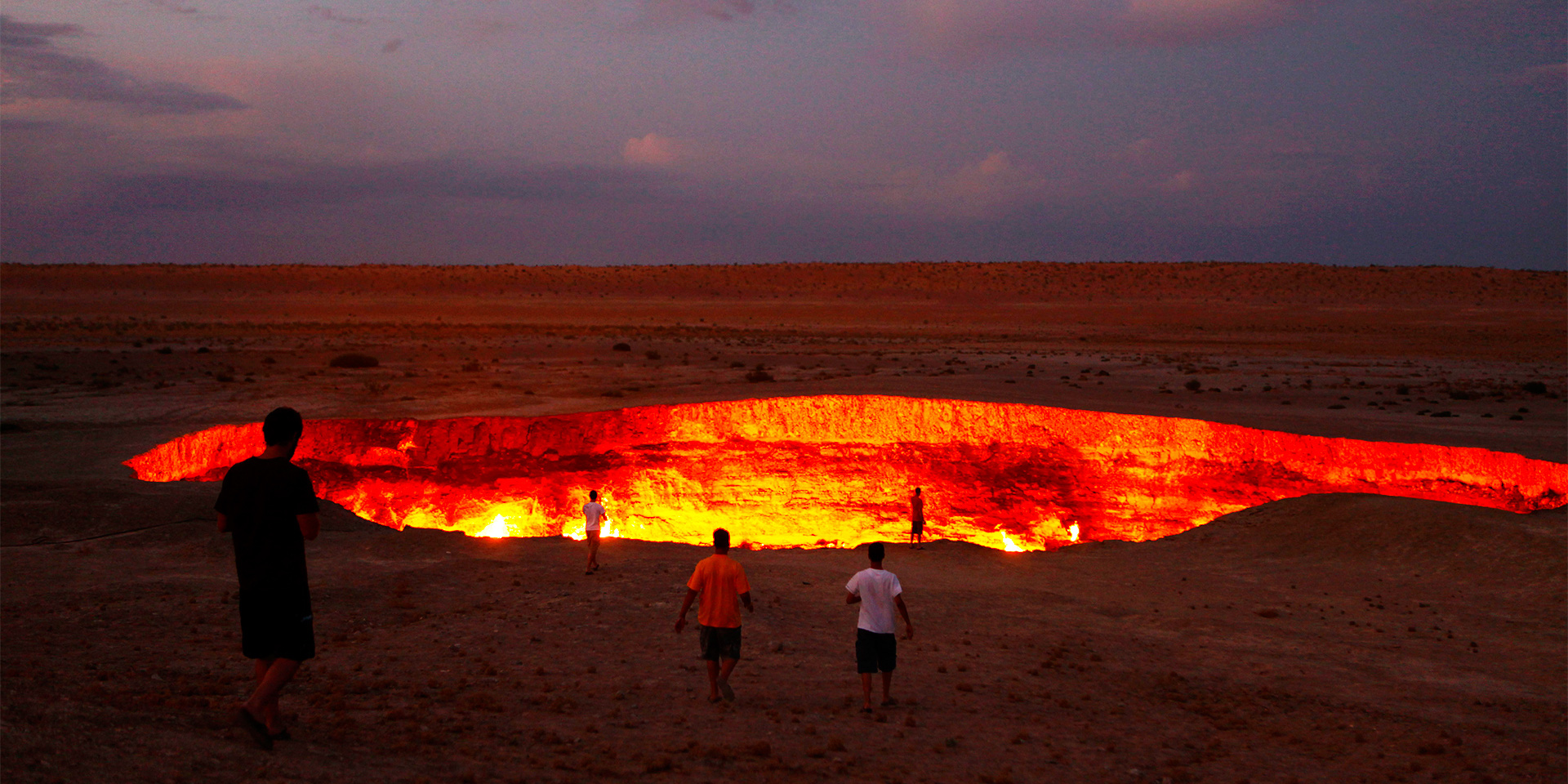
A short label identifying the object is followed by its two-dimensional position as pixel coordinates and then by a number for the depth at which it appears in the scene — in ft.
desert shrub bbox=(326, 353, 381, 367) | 114.83
